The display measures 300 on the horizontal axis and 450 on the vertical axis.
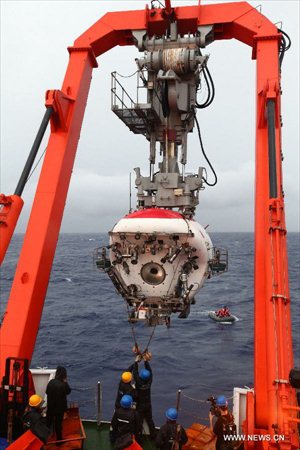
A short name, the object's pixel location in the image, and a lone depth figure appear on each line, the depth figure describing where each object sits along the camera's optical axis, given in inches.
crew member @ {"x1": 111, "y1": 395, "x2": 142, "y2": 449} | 273.6
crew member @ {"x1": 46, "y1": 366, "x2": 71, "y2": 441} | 296.8
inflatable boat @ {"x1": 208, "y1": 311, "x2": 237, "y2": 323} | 1151.3
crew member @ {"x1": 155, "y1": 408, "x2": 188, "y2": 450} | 264.4
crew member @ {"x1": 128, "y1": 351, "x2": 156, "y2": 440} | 332.8
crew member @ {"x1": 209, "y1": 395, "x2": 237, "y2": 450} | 285.1
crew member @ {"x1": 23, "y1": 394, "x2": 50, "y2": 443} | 256.1
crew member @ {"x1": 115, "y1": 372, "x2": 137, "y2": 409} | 318.7
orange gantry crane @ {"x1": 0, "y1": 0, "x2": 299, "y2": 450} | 285.3
